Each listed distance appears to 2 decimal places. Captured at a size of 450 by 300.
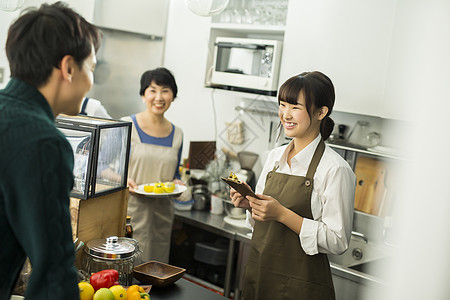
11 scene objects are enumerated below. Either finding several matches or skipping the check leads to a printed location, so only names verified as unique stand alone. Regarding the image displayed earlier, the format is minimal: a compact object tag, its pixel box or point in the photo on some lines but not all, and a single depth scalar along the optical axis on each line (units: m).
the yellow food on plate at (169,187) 2.86
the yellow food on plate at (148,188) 2.83
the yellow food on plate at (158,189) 2.83
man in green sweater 0.97
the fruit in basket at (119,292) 1.54
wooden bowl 1.82
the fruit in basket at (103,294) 1.50
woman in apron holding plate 3.00
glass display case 1.80
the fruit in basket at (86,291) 1.52
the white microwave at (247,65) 3.28
